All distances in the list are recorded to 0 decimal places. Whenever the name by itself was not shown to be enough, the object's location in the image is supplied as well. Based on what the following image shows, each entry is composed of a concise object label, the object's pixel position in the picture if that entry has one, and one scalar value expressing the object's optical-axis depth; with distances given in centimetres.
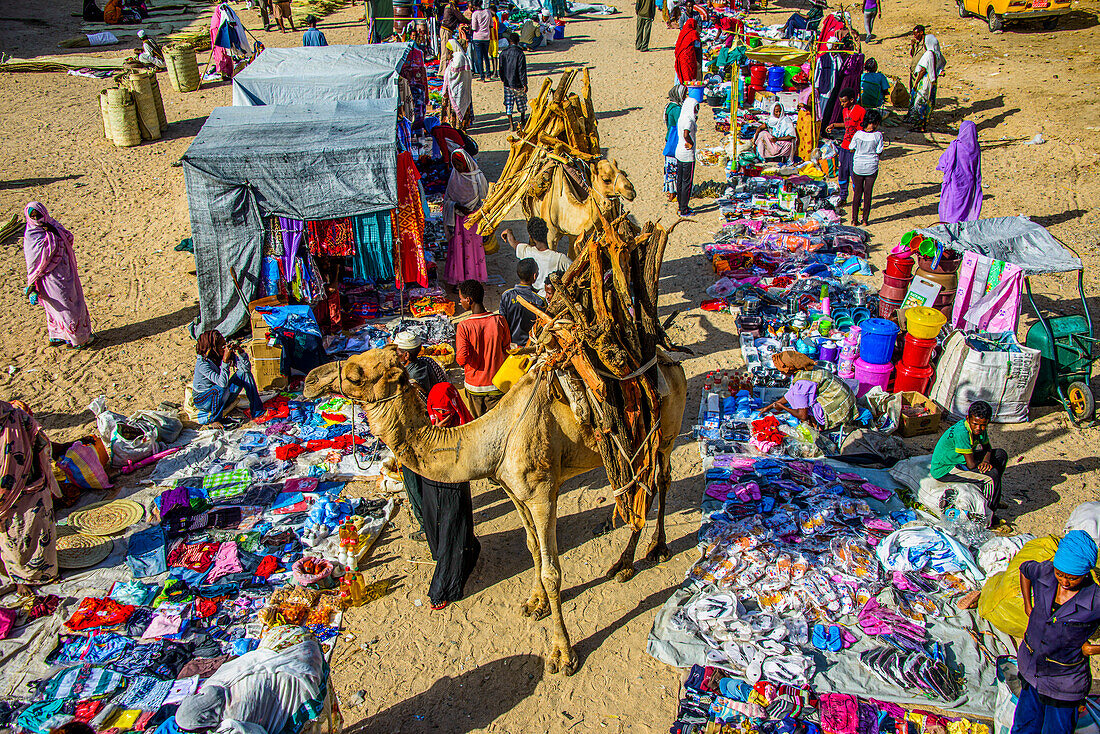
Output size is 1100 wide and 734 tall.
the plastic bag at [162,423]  814
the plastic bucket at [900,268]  946
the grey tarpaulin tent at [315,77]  1266
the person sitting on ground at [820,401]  811
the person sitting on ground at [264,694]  414
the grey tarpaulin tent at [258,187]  941
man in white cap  664
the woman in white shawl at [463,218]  1080
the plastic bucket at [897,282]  953
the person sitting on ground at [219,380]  841
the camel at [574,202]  817
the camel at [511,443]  489
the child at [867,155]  1177
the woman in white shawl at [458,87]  1591
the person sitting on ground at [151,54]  2061
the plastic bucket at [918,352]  829
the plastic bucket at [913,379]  840
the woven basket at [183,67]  1917
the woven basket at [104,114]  1609
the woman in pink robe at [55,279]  930
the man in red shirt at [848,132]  1301
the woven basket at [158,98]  1667
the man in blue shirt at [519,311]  784
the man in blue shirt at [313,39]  1691
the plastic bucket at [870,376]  852
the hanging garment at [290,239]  977
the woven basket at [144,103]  1617
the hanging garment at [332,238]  987
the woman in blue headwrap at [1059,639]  446
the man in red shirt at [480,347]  715
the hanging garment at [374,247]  989
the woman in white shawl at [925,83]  1589
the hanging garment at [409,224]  1017
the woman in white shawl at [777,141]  1474
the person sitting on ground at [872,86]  1609
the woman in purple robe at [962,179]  1066
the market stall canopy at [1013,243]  848
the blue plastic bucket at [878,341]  838
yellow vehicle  1933
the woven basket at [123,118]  1588
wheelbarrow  822
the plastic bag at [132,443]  782
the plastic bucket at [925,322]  817
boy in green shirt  664
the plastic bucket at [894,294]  957
